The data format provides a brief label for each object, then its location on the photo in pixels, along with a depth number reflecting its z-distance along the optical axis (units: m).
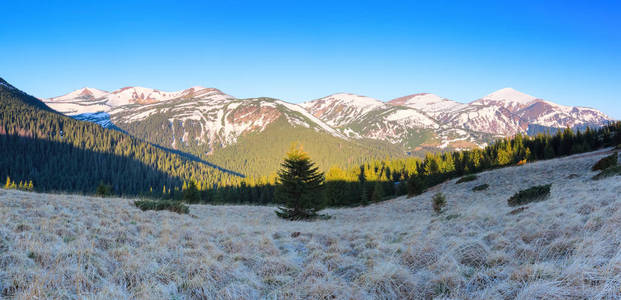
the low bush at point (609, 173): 20.42
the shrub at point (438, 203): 20.98
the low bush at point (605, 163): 28.17
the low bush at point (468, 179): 42.19
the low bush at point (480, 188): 34.06
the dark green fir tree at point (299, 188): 24.31
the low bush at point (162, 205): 14.04
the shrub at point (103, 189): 44.98
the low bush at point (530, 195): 15.86
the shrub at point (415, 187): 46.26
